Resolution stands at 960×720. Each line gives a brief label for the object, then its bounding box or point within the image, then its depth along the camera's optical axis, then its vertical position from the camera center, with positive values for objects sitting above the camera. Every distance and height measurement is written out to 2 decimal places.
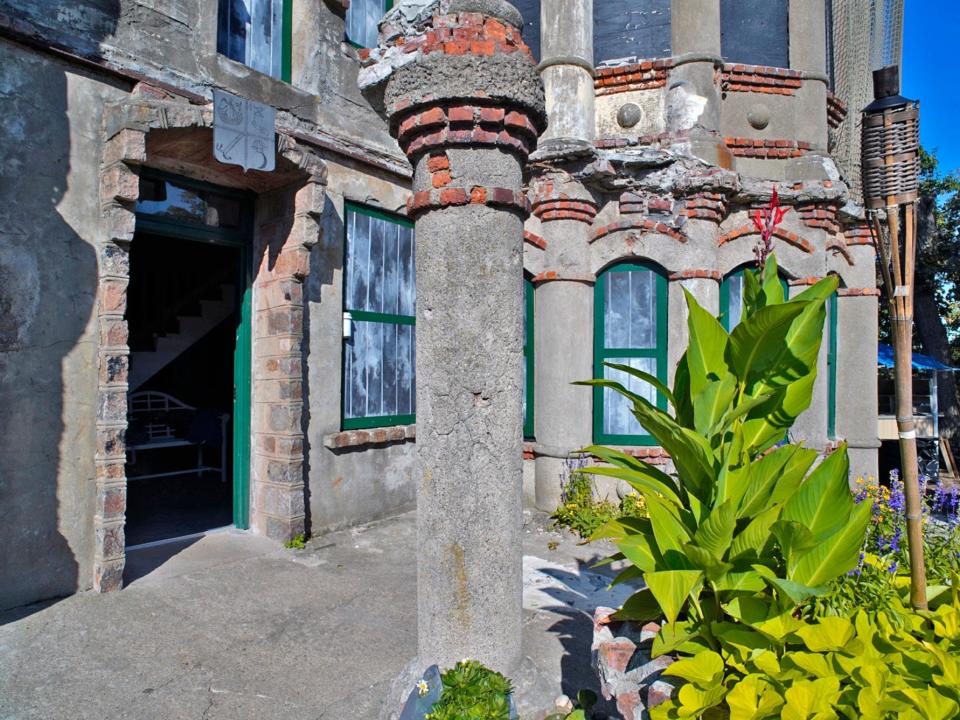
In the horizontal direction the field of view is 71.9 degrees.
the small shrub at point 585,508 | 6.62 -1.40
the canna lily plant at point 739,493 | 2.44 -0.49
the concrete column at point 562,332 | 7.27 +0.46
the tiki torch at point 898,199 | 2.63 +0.71
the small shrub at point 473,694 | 2.43 -1.22
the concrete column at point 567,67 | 7.35 +3.43
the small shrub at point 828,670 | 1.98 -0.97
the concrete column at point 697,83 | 7.37 +3.25
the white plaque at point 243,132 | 5.12 +1.94
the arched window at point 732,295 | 7.79 +0.91
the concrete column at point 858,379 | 8.45 -0.09
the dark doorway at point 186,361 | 5.91 +0.22
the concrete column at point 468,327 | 2.88 +0.21
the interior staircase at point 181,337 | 9.45 +0.55
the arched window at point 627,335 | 7.47 +0.43
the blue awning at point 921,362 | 13.18 +0.20
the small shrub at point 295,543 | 5.82 -1.49
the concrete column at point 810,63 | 7.83 +3.71
